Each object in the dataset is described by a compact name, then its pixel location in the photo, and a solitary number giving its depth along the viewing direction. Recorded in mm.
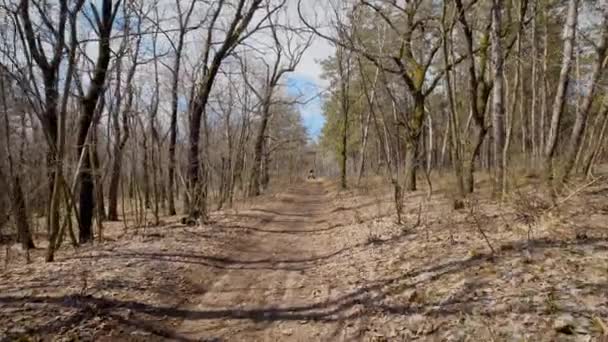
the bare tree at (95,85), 10039
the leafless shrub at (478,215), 8039
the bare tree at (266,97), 23531
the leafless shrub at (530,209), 6820
